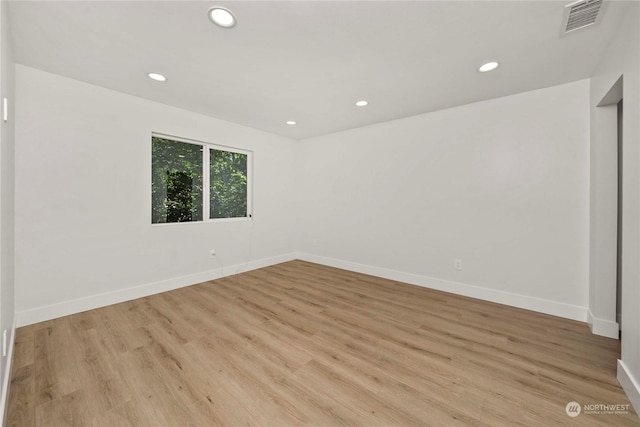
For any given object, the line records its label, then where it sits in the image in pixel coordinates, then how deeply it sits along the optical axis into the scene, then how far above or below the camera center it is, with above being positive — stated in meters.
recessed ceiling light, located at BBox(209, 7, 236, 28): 1.68 +1.37
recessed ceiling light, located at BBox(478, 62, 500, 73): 2.33 +1.41
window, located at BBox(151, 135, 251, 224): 3.42 +0.49
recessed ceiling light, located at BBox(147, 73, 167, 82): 2.56 +1.43
